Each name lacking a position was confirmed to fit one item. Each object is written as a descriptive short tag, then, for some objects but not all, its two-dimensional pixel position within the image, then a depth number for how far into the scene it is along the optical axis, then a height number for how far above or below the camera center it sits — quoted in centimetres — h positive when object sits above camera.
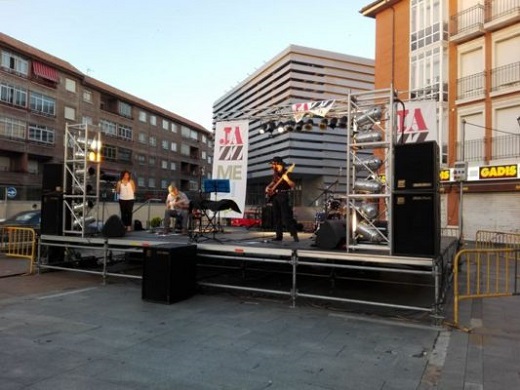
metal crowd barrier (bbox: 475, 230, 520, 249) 2016 -123
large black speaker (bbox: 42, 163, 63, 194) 1079 +62
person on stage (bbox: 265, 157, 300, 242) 956 +29
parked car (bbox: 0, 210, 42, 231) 1605 -58
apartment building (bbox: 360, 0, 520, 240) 2261 +624
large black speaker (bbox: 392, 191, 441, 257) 683 -18
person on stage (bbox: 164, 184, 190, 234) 1216 +0
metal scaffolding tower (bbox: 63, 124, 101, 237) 1023 +65
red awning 4327 +1275
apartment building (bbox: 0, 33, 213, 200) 4088 +952
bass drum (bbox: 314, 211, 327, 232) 1555 -22
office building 3360 +895
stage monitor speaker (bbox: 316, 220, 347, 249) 831 -45
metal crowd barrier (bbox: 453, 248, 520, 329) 682 -152
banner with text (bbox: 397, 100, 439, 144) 1208 +241
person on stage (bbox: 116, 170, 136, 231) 1188 +29
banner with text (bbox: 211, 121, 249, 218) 1288 +145
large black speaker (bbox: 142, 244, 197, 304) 782 -114
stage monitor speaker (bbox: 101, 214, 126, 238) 1008 -47
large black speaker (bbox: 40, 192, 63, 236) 1065 -22
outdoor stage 771 -140
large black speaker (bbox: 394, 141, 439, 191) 688 +69
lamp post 2438 +401
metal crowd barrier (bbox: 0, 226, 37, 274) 1277 -106
